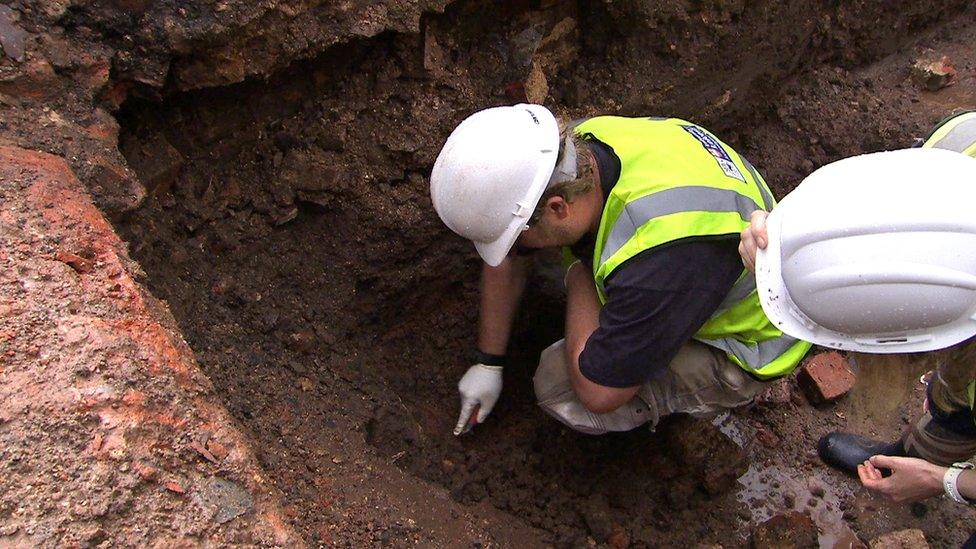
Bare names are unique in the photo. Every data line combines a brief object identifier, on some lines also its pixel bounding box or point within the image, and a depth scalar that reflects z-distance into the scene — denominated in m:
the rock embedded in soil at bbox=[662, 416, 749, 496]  2.86
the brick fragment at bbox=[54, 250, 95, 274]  1.66
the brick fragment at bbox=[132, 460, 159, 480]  1.39
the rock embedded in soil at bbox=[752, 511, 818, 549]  2.73
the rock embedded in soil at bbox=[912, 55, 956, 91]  4.12
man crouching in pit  2.05
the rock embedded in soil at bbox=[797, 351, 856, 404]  3.21
